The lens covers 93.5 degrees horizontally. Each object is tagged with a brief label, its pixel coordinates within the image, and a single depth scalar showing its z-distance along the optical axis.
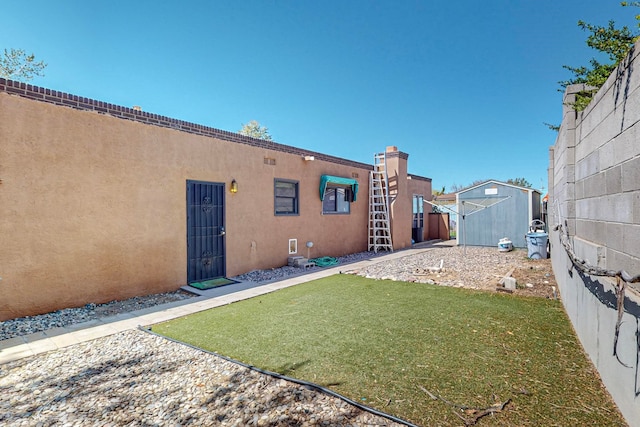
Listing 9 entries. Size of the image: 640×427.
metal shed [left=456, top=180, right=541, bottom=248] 13.05
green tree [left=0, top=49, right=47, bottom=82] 17.67
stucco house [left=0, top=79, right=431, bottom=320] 4.71
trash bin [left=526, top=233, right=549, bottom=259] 10.10
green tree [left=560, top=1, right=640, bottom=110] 3.86
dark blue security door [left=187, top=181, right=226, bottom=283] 6.95
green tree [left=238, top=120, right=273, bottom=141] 31.91
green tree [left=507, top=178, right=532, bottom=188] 42.33
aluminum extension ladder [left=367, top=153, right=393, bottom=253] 12.87
